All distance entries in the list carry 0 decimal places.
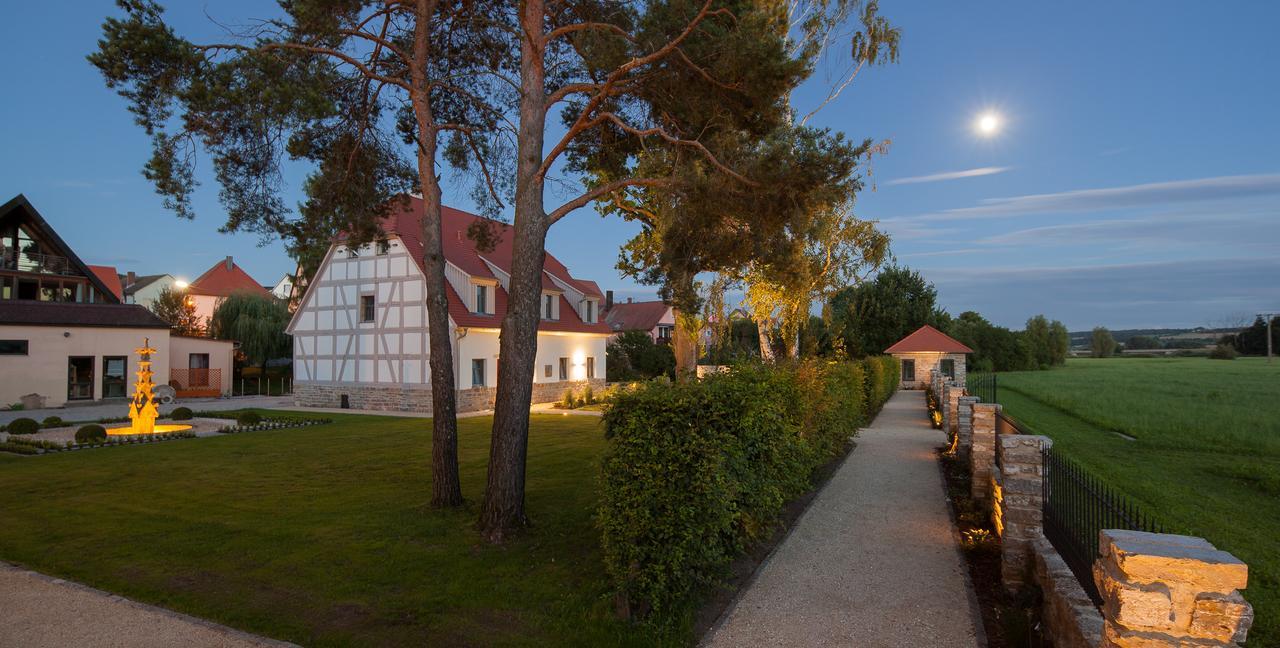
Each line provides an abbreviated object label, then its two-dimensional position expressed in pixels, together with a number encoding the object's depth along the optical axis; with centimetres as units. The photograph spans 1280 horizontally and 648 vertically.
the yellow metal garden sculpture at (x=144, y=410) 1727
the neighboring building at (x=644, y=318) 5506
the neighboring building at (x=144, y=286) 5347
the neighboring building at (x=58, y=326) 2395
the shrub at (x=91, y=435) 1534
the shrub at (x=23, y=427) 1678
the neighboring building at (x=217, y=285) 4809
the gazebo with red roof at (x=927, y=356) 3372
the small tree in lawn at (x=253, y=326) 3547
